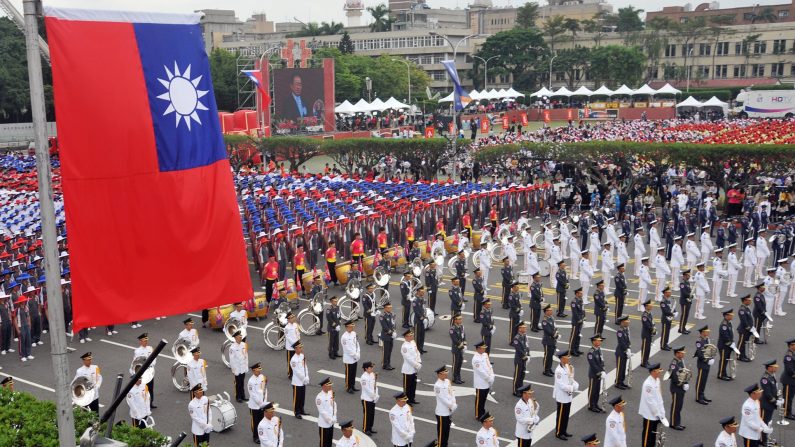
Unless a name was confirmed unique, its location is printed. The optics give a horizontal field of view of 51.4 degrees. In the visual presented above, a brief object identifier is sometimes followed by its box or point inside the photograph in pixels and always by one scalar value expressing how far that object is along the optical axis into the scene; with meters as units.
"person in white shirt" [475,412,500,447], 10.49
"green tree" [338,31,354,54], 99.25
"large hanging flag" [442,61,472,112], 35.06
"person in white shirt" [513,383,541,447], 11.49
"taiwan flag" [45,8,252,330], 6.20
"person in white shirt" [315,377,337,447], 11.83
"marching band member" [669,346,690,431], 12.71
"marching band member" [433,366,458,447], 11.98
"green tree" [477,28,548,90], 89.62
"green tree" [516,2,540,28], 109.06
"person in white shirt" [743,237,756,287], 21.47
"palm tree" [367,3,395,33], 119.62
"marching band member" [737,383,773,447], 11.36
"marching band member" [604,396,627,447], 10.91
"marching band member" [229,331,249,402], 14.17
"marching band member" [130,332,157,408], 13.76
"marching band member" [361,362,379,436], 12.58
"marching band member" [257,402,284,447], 10.82
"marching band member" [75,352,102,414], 12.75
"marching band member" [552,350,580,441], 12.48
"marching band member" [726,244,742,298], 20.41
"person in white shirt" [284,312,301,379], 15.22
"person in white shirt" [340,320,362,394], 14.29
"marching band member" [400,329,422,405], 13.64
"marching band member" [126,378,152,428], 12.38
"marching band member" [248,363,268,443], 12.32
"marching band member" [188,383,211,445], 11.87
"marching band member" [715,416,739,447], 10.27
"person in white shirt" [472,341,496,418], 13.18
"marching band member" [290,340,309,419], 13.29
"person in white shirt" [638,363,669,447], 11.77
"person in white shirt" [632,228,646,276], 22.27
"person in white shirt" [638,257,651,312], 19.44
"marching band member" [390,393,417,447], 11.25
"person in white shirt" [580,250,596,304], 20.11
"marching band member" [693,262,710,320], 18.42
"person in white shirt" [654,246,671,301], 20.14
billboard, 51.94
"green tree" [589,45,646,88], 82.44
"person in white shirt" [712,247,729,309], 19.73
